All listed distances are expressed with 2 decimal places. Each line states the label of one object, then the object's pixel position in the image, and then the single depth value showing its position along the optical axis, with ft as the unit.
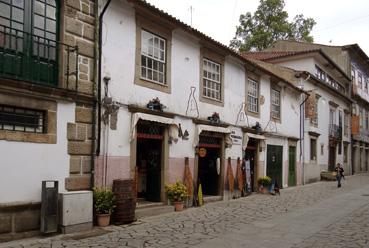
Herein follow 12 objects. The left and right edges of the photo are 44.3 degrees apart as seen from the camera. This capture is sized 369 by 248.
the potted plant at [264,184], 63.93
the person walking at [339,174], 77.00
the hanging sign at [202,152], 49.52
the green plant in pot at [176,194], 43.24
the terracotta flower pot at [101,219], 33.58
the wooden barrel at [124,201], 35.01
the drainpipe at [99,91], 35.14
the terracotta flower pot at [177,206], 43.47
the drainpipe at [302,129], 84.02
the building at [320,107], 87.97
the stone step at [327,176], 95.25
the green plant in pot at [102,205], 33.58
